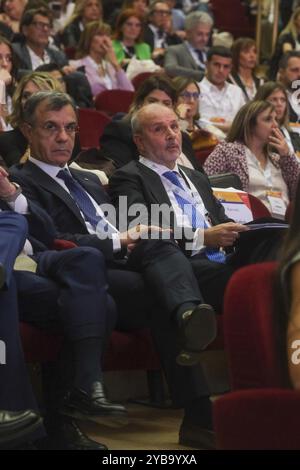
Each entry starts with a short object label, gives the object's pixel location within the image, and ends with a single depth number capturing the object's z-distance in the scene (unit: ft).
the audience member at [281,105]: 39.04
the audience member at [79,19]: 56.32
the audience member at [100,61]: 48.52
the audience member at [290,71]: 46.88
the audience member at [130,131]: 30.50
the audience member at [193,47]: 54.33
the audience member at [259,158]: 34.28
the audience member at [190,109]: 38.74
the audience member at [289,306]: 13.79
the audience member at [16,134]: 28.36
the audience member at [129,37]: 54.42
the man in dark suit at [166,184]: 25.72
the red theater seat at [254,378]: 13.20
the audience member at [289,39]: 57.26
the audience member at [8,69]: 35.94
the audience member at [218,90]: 47.95
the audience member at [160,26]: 59.35
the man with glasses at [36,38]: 46.38
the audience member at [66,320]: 20.29
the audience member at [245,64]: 51.44
